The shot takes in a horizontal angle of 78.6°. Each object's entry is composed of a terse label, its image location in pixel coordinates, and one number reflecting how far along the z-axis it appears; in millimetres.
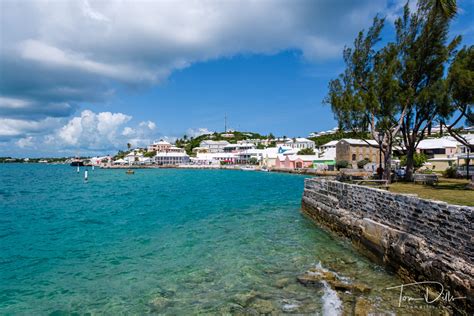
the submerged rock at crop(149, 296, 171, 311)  7750
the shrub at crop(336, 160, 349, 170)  65438
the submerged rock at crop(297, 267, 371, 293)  8328
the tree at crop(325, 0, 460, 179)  20281
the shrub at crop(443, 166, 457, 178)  27384
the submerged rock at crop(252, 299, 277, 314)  7395
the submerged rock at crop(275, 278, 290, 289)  8820
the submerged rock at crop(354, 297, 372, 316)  6961
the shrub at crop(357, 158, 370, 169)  63875
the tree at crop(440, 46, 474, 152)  16422
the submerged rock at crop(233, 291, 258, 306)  7898
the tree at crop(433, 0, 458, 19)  15605
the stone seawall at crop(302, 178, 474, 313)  7023
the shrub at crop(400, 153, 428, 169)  45406
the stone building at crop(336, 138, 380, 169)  66625
